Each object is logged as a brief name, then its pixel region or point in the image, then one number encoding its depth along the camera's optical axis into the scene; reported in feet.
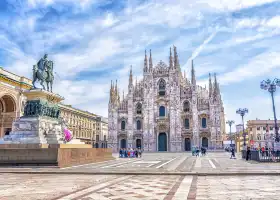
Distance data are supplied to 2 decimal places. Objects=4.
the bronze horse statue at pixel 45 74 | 60.13
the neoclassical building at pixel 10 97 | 114.21
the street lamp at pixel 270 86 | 80.60
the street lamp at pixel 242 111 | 120.53
